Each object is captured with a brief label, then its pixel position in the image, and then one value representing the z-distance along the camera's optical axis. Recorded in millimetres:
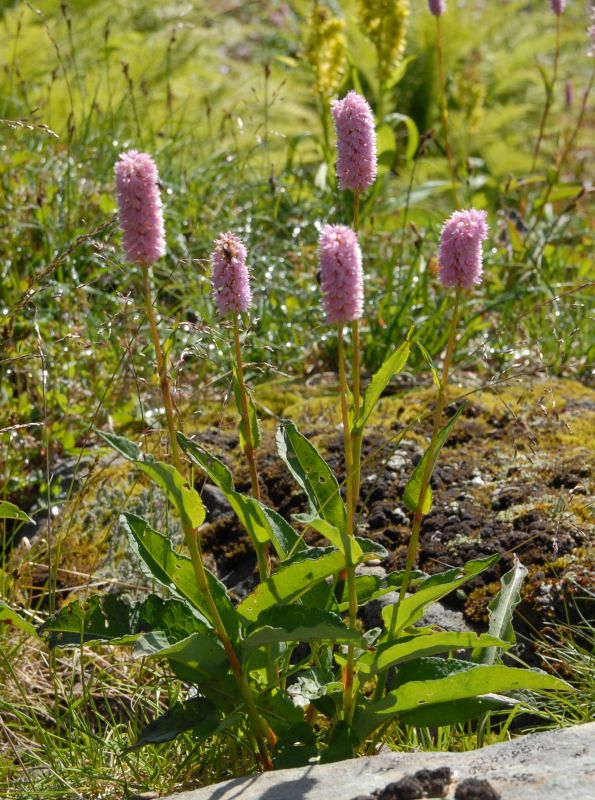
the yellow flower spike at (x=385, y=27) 4531
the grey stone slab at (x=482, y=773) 1732
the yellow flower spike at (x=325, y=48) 4578
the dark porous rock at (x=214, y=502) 3160
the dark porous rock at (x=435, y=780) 1734
